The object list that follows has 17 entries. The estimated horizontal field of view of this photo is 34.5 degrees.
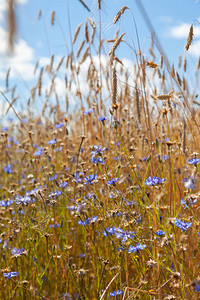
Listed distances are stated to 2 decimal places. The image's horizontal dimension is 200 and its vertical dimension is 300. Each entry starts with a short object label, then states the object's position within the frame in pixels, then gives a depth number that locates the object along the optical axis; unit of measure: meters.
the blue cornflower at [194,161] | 1.45
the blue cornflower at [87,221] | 1.72
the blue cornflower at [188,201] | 1.46
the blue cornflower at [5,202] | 2.14
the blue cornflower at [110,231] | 1.57
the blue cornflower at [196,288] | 1.11
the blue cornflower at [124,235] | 1.51
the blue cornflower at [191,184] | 0.98
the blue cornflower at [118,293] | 1.44
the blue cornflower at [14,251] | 1.86
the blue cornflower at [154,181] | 1.50
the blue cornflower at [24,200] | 1.79
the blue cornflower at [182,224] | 1.43
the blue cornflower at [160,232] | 1.46
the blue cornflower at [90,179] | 1.83
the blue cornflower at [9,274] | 1.53
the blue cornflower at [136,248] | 1.43
